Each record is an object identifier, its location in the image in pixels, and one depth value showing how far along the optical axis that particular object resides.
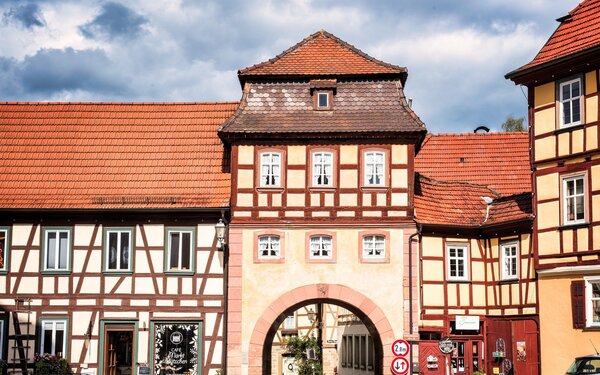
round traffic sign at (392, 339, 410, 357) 30.41
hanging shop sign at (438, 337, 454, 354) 34.12
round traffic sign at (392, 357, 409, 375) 29.78
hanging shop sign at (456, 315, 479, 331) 37.06
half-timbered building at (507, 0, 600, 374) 32.88
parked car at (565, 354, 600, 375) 27.80
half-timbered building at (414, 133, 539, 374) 36.03
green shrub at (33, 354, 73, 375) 35.53
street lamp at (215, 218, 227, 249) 35.72
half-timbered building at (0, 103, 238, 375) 36.69
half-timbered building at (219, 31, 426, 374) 36.12
